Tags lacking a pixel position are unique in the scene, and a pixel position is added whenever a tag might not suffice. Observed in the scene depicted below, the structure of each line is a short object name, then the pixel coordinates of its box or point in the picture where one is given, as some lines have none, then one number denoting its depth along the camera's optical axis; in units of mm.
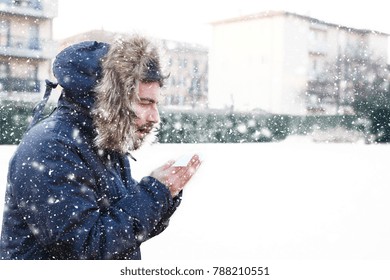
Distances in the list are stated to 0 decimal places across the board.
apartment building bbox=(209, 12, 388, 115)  22531
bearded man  1301
